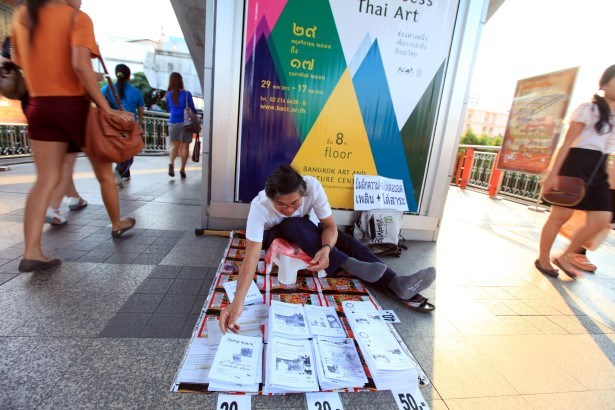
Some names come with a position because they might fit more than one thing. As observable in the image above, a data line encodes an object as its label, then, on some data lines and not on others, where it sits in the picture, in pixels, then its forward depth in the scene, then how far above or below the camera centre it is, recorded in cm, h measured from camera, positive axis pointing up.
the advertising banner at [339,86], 291 +55
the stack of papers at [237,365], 128 -104
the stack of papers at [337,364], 134 -104
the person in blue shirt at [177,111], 547 +23
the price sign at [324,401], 127 -110
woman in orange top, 201 +20
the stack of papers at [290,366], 128 -103
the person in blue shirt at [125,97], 424 +34
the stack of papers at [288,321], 157 -101
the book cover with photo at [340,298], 201 -107
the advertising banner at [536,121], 542 +75
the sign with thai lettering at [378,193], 330 -54
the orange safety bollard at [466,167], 848 -39
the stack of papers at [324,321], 164 -103
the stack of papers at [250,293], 190 -104
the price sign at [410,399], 132 -111
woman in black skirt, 251 +5
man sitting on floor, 179 -71
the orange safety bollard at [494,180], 733 -61
